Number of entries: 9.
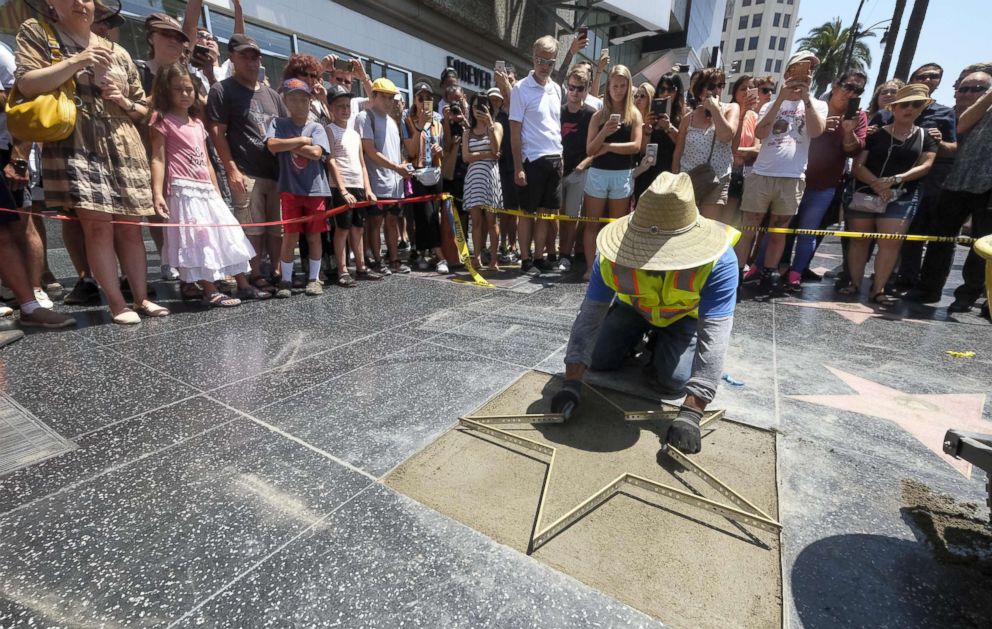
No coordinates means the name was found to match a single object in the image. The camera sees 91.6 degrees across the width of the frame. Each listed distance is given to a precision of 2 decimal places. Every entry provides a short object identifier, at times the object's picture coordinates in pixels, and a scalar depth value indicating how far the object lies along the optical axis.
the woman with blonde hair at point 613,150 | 4.88
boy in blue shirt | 4.30
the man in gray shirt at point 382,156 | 5.23
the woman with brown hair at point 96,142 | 2.94
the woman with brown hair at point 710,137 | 4.73
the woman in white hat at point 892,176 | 4.50
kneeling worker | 2.15
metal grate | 2.00
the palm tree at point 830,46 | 46.50
